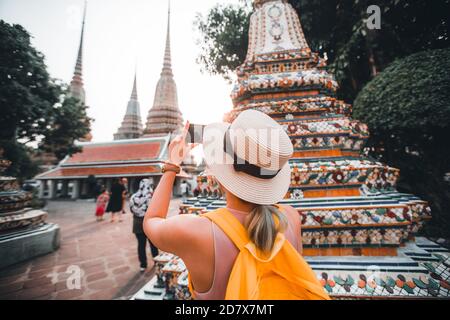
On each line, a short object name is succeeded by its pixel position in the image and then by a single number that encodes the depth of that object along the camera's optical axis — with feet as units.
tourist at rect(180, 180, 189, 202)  65.35
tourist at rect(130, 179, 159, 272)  12.44
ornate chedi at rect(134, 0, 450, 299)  5.68
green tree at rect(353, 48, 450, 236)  10.69
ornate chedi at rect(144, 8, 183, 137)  78.02
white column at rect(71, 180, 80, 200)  61.26
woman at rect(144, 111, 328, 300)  3.03
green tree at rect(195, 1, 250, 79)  26.11
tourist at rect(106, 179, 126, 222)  24.76
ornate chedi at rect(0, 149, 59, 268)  12.89
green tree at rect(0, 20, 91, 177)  16.52
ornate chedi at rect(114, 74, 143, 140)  88.33
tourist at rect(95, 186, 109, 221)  27.86
